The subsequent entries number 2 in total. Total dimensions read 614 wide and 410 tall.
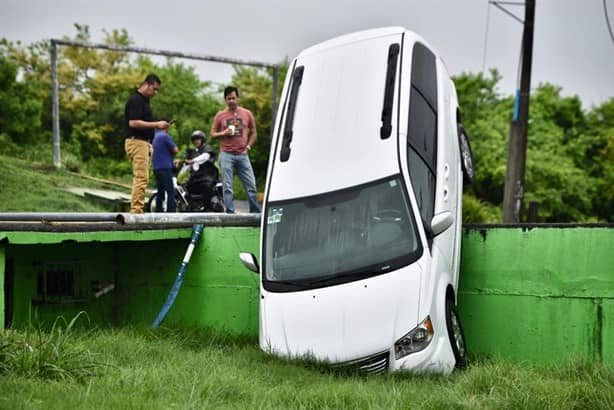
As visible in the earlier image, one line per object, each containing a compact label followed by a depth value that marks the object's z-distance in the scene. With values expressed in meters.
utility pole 23.44
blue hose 12.68
